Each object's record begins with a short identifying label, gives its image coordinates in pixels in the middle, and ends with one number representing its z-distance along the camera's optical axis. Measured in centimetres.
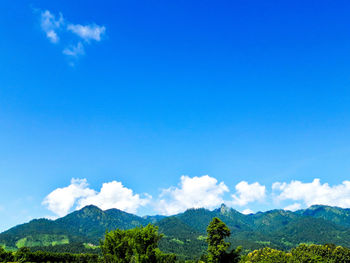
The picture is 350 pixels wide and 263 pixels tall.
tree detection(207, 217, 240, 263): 4556
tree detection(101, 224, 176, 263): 4531
